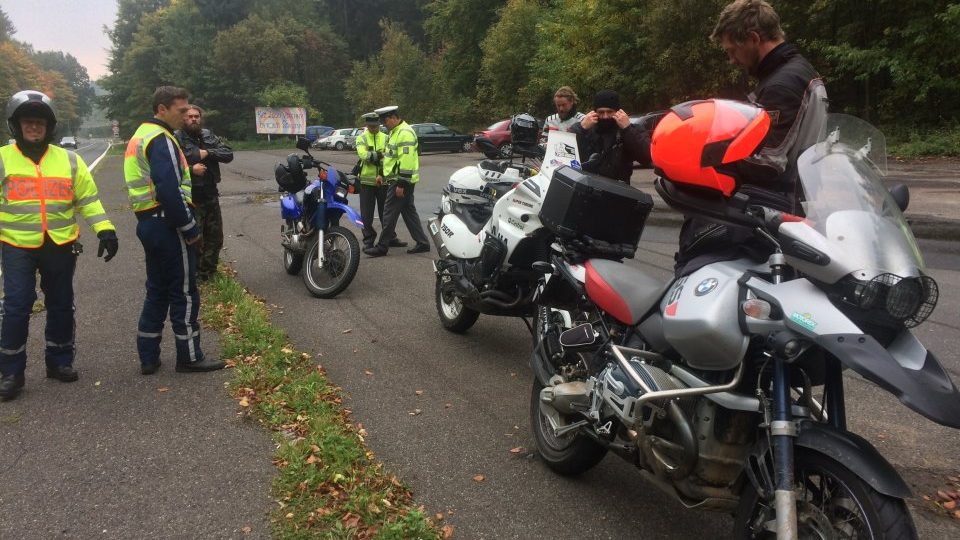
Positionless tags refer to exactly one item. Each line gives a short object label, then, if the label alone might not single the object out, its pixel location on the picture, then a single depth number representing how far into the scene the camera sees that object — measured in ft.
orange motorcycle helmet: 8.01
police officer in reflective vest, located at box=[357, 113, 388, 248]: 31.50
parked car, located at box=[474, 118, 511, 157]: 81.15
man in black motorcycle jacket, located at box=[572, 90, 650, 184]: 15.35
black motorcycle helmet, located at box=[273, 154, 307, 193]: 25.73
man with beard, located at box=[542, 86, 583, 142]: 22.68
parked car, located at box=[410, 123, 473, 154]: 113.80
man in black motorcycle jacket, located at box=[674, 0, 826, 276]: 8.66
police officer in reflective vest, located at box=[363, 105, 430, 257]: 30.58
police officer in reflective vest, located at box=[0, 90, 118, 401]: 15.31
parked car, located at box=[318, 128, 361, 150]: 138.92
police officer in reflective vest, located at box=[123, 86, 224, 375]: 16.20
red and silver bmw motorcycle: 6.83
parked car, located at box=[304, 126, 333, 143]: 156.15
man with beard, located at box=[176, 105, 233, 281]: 24.67
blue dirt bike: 23.63
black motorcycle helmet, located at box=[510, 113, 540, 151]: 17.21
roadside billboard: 182.80
